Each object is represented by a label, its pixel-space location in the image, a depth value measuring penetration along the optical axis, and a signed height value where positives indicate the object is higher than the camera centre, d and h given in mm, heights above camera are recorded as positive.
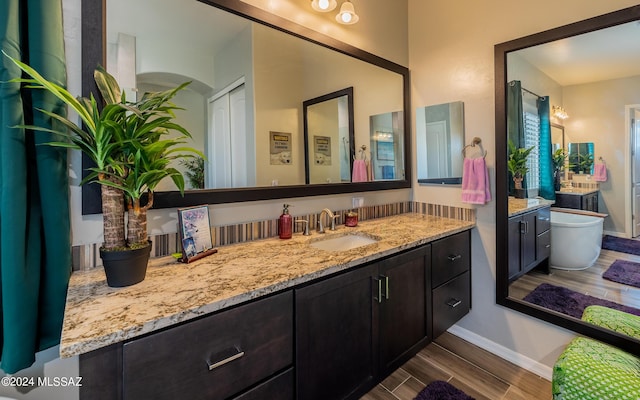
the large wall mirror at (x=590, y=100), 1540 +525
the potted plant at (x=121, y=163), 942 +128
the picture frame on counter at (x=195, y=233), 1246 -157
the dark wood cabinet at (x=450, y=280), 1810 -596
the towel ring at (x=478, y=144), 2076 +359
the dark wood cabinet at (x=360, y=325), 1154 -618
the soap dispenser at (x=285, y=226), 1671 -175
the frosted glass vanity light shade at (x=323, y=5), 1806 +1209
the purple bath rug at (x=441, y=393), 1623 -1155
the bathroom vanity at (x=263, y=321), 769 -430
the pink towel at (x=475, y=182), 2023 +76
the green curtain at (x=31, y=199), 897 +8
